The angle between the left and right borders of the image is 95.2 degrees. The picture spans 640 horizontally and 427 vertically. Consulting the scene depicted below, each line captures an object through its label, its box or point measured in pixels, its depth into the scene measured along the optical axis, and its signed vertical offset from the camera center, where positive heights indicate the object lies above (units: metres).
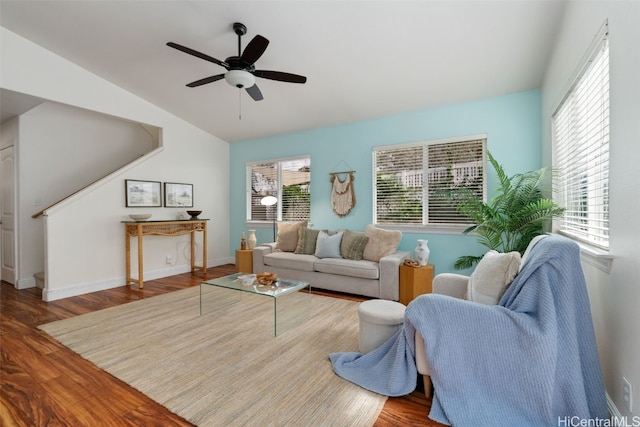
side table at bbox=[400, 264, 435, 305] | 3.46 -0.85
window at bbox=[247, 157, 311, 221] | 5.29 +0.42
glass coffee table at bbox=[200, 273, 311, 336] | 2.86 -1.08
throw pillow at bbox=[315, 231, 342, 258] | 4.26 -0.52
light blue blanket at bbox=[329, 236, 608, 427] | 1.47 -0.74
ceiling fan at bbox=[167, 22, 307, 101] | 2.53 +1.34
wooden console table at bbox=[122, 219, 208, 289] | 4.29 -0.32
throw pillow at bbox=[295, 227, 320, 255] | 4.57 -0.49
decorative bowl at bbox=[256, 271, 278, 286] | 3.08 -0.72
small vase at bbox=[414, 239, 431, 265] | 3.62 -0.53
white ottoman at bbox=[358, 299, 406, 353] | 2.10 -0.82
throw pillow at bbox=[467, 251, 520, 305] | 1.81 -0.43
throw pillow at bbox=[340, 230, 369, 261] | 4.08 -0.50
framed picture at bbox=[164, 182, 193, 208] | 5.06 +0.29
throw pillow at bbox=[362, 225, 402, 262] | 3.94 -0.47
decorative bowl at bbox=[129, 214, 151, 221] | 4.41 -0.09
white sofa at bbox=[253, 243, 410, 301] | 3.61 -0.83
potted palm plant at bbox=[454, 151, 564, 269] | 2.95 -0.03
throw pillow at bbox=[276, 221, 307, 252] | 4.80 -0.42
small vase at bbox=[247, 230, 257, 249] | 5.07 -0.51
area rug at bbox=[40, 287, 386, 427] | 1.70 -1.15
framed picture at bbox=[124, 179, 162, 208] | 4.57 +0.28
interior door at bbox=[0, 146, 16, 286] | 4.39 -0.08
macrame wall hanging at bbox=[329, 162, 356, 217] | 4.73 +0.29
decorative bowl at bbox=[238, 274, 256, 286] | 3.05 -0.73
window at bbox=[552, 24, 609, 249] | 1.80 +0.44
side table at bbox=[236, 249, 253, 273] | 4.88 -0.84
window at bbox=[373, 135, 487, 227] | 3.88 +0.44
